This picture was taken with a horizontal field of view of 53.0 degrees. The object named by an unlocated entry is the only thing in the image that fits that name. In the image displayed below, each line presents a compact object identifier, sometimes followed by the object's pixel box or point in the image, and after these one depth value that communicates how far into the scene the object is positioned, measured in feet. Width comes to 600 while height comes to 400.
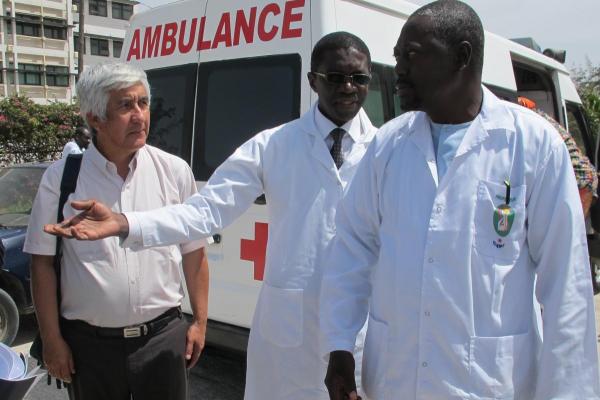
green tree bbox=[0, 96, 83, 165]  59.72
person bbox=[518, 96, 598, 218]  12.49
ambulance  11.22
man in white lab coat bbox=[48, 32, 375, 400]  7.80
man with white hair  7.36
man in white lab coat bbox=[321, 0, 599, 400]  5.19
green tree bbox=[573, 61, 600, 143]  61.67
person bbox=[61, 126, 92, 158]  26.71
